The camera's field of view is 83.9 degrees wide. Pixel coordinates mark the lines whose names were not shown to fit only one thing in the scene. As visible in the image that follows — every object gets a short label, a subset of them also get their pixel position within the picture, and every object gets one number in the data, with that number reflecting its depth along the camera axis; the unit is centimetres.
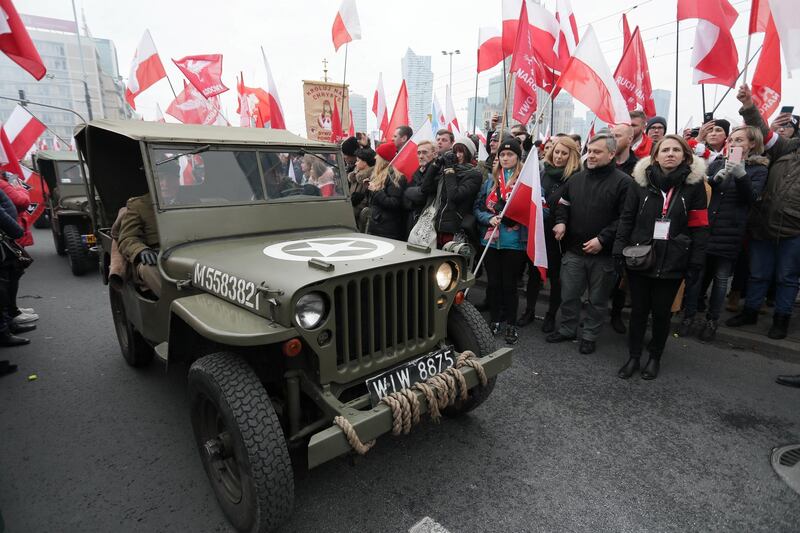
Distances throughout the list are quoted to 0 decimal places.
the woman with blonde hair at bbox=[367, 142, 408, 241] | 551
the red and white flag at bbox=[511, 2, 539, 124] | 579
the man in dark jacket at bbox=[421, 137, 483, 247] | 477
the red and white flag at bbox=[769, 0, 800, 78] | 362
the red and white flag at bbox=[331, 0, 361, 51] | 828
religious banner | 1114
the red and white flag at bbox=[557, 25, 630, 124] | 474
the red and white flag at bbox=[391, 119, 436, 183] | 510
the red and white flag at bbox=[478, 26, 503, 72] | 806
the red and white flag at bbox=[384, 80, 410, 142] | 899
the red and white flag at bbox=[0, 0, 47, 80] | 386
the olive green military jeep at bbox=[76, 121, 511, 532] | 208
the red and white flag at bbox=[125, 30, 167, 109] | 962
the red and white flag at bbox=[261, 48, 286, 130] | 941
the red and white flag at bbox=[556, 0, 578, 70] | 711
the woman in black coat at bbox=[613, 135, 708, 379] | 363
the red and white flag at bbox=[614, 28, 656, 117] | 612
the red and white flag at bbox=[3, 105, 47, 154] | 804
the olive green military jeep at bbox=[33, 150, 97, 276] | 771
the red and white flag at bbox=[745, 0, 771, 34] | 423
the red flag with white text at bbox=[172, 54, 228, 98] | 952
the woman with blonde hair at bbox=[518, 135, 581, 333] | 471
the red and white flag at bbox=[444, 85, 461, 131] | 1237
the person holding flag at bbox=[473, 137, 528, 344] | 466
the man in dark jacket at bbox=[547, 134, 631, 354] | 407
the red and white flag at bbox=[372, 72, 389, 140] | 1197
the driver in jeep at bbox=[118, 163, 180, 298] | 310
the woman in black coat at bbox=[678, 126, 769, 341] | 428
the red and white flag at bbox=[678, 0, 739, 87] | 505
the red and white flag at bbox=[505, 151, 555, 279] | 412
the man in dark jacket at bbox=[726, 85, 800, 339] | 431
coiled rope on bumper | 203
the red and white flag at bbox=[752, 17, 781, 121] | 455
